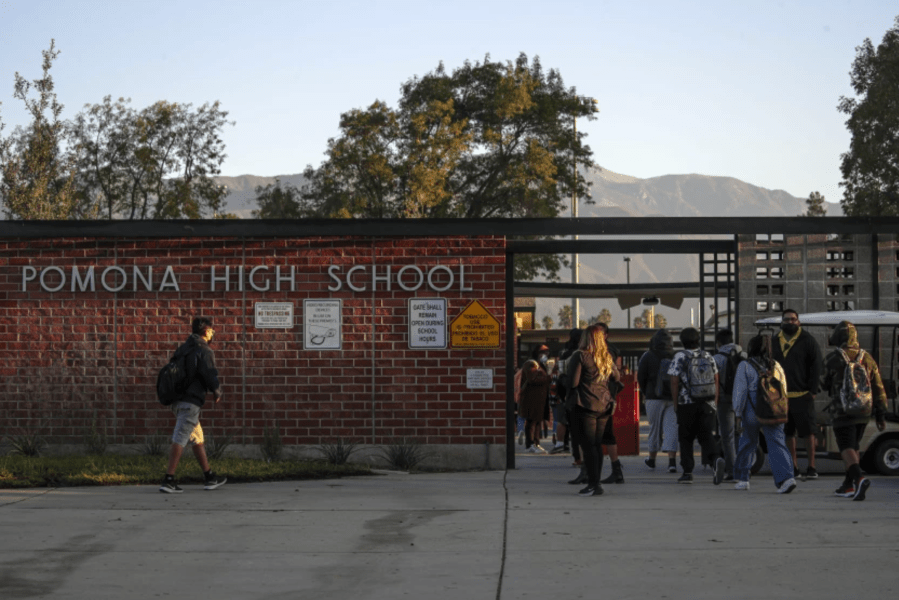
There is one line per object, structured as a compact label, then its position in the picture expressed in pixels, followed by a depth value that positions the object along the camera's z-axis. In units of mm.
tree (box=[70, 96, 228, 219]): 43938
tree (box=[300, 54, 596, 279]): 42000
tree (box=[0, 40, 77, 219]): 28641
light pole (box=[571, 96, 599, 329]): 46000
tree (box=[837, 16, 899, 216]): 40781
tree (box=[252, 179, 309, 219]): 51219
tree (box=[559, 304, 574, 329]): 107219
